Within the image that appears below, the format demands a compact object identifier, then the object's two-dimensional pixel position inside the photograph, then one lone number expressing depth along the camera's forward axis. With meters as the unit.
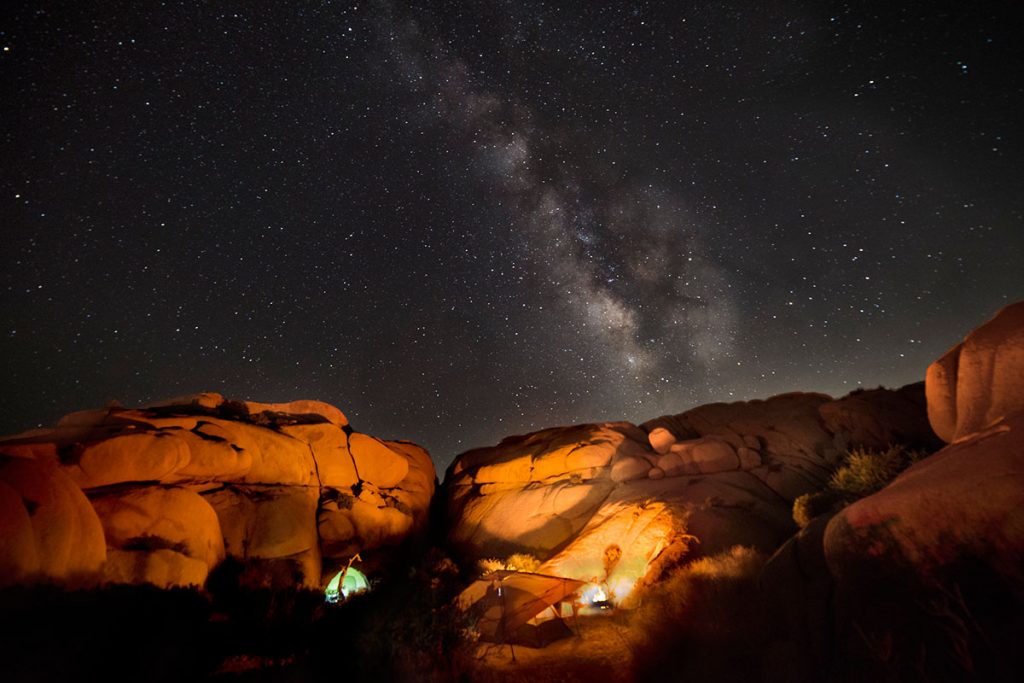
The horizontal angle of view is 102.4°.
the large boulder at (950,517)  5.36
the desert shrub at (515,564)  17.50
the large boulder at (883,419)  16.91
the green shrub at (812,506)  12.68
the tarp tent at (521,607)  11.53
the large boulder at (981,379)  7.51
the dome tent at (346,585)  16.83
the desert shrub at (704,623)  8.05
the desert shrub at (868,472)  12.92
